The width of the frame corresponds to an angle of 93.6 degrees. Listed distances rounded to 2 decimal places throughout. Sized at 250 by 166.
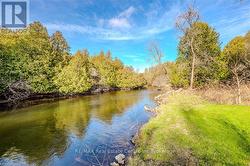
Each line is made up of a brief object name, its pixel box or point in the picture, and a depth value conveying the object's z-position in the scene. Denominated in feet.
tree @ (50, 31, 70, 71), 93.30
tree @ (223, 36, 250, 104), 67.46
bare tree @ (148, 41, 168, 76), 108.13
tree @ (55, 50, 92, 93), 85.70
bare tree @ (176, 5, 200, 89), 56.42
